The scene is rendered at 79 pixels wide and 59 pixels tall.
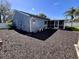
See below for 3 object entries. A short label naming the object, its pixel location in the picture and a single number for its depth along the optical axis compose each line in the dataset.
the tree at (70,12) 21.49
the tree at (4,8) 15.05
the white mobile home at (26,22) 7.65
